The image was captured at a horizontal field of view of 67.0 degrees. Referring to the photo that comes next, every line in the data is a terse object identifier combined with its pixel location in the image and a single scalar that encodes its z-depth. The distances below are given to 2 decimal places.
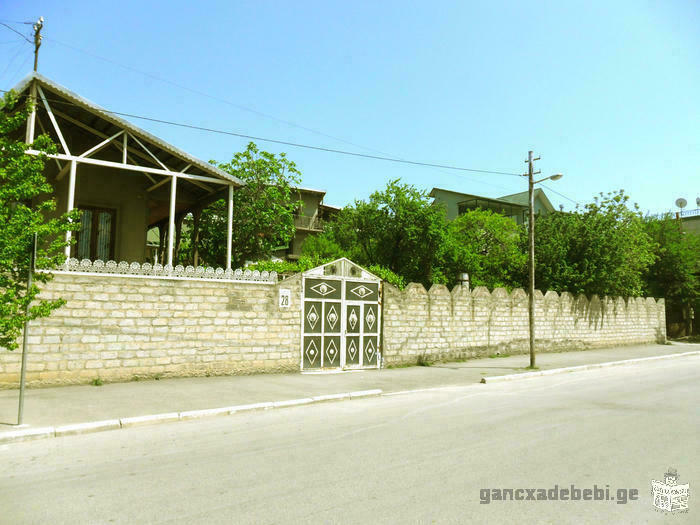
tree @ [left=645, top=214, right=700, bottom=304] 33.69
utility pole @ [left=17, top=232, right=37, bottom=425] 7.35
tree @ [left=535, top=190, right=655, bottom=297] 24.95
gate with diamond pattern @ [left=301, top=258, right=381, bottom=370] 14.11
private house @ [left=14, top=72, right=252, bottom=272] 13.80
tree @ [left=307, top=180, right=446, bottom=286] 23.48
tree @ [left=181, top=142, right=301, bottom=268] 21.95
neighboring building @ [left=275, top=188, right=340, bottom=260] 43.94
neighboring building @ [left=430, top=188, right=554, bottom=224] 46.22
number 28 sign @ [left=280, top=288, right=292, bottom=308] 13.62
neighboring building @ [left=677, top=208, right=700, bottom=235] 46.28
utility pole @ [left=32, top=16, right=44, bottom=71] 19.06
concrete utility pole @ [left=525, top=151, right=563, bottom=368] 17.03
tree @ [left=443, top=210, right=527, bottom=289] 26.55
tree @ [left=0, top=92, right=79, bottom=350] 7.09
